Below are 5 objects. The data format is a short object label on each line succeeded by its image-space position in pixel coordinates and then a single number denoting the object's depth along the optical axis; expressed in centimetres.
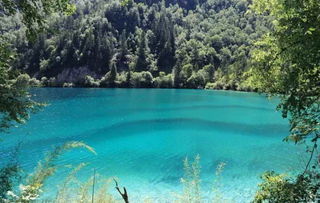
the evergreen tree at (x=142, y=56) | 14022
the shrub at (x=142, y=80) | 12245
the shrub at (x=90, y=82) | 12576
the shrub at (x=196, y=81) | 11934
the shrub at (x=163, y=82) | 11915
